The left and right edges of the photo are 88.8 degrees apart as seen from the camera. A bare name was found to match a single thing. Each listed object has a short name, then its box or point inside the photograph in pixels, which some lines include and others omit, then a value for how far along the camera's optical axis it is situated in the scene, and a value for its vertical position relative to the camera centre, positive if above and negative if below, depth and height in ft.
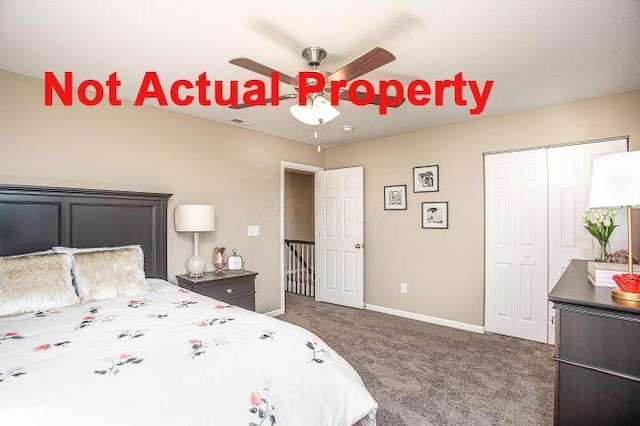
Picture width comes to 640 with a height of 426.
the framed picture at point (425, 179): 13.32 +1.54
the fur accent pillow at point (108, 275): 7.28 -1.36
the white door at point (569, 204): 10.12 +0.36
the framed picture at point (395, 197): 14.21 +0.82
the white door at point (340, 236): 15.37 -1.00
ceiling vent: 12.14 +3.60
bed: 3.44 -1.87
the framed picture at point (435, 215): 13.04 +0.03
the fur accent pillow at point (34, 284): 6.30 -1.36
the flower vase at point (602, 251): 8.90 -1.05
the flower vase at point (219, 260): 11.53 -1.54
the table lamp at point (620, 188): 4.32 +0.37
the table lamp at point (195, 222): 10.39 -0.18
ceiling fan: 5.49 +2.62
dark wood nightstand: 10.19 -2.26
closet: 10.31 -0.45
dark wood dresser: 4.19 -1.95
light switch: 13.39 -0.59
